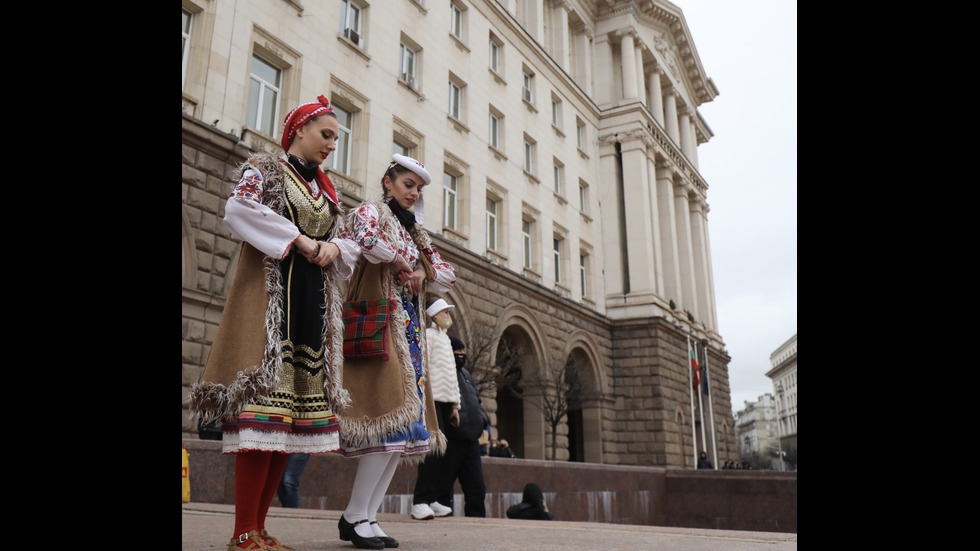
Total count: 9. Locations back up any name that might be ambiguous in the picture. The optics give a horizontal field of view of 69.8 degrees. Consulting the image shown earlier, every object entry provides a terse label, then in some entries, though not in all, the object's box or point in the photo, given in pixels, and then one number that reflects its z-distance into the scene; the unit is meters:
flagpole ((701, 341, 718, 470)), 33.69
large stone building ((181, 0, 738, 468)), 12.78
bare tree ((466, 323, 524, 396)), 16.97
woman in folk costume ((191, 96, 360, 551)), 2.79
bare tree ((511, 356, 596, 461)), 21.38
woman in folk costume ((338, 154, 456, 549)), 3.33
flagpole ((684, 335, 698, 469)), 30.44
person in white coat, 5.91
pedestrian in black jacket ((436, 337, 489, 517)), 6.29
